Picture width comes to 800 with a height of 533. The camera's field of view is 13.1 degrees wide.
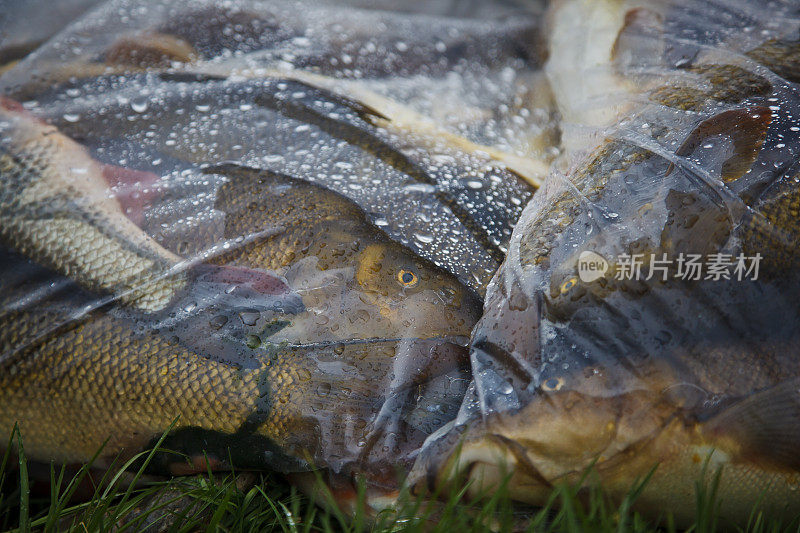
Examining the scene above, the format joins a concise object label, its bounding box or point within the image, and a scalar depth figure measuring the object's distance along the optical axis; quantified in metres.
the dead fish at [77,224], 1.62
